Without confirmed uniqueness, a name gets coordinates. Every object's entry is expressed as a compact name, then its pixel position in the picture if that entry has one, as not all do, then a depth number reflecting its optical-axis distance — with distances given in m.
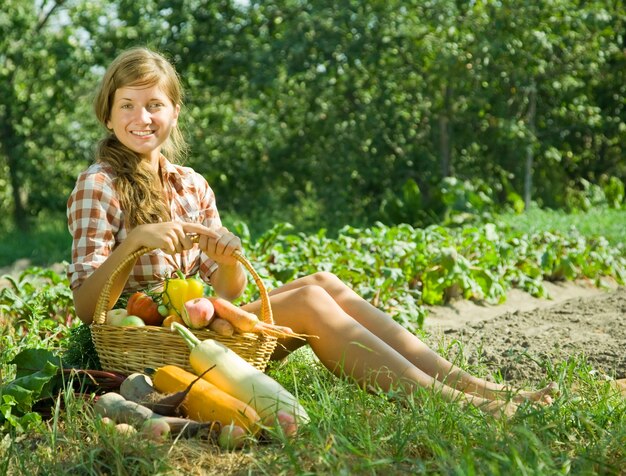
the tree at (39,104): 10.19
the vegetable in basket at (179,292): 3.10
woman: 3.10
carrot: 3.00
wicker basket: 3.01
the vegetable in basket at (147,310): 3.14
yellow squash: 2.73
